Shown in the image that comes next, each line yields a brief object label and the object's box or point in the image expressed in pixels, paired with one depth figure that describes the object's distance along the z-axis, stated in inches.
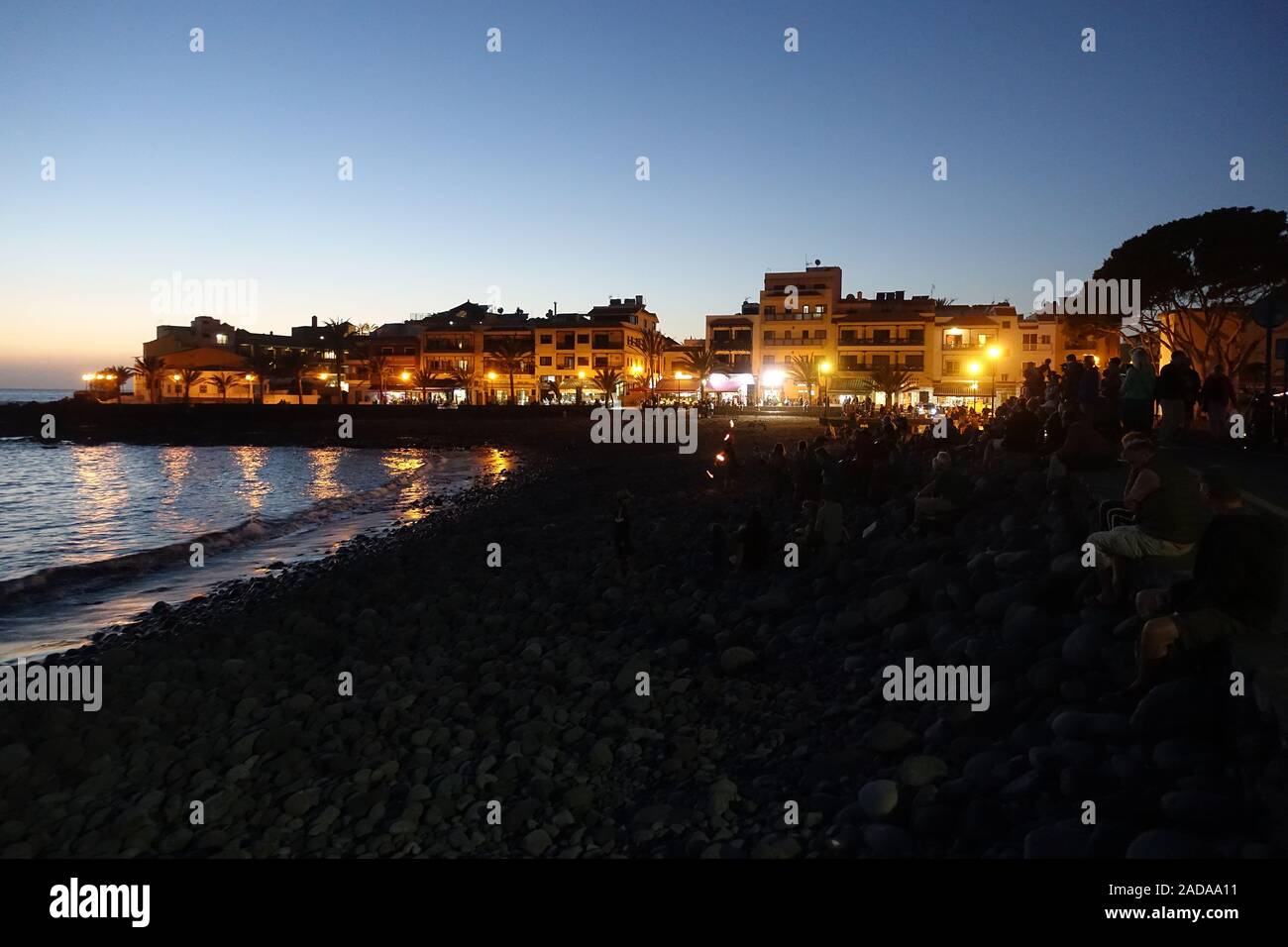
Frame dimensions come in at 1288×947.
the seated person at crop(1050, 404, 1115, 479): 448.8
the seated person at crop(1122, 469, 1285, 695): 186.4
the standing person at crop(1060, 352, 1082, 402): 589.5
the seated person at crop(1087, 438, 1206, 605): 240.5
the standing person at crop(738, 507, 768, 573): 465.1
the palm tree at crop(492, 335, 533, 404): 3414.9
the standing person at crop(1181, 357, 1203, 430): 532.8
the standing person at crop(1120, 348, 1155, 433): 497.7
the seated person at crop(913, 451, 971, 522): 430.9
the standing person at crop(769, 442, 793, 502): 740.6
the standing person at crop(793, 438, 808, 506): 610.2
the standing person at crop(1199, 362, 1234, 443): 575.8
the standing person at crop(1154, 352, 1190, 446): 530.9
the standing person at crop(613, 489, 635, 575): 517.3
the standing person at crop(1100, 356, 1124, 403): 590.2
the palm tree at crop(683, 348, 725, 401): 3152.1
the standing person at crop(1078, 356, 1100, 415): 556.0
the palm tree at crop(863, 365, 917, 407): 2229.3
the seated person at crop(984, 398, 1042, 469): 562.9
